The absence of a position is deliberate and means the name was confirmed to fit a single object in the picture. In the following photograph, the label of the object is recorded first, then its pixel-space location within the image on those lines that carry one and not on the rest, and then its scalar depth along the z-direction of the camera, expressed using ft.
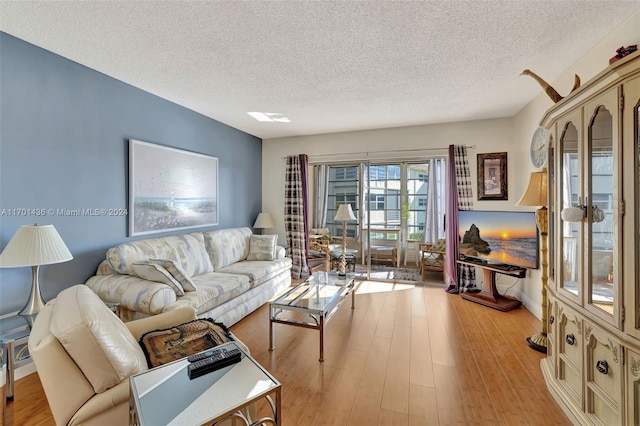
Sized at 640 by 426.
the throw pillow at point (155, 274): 8.14
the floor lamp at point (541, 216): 8.32
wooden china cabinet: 4.23
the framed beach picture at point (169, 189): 9.95
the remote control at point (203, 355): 4.59
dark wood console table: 11.22
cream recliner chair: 3.68
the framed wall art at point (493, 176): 13.20
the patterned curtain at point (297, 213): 16.38
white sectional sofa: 7.79
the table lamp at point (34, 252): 6.15
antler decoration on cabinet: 6.40
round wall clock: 10.15
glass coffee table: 7.93
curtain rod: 14.16
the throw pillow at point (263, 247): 13.83
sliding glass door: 16.51
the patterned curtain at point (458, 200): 13.73
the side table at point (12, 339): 5.50
